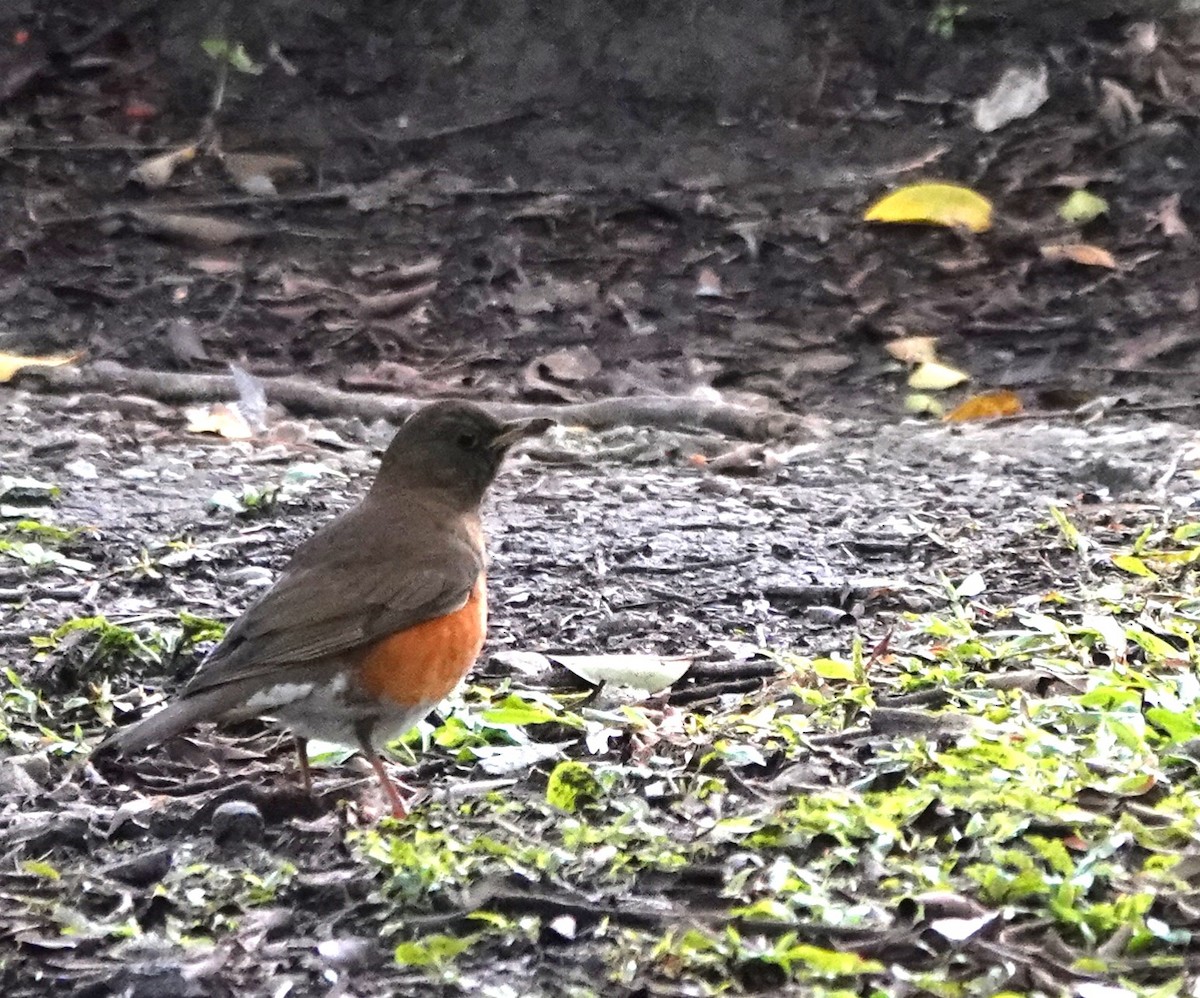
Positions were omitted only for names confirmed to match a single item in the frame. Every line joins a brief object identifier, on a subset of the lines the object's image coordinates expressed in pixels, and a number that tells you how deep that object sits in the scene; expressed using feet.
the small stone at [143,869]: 27.58
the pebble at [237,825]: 28.89
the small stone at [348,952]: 24.61
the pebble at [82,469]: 48.93
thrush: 29.55
